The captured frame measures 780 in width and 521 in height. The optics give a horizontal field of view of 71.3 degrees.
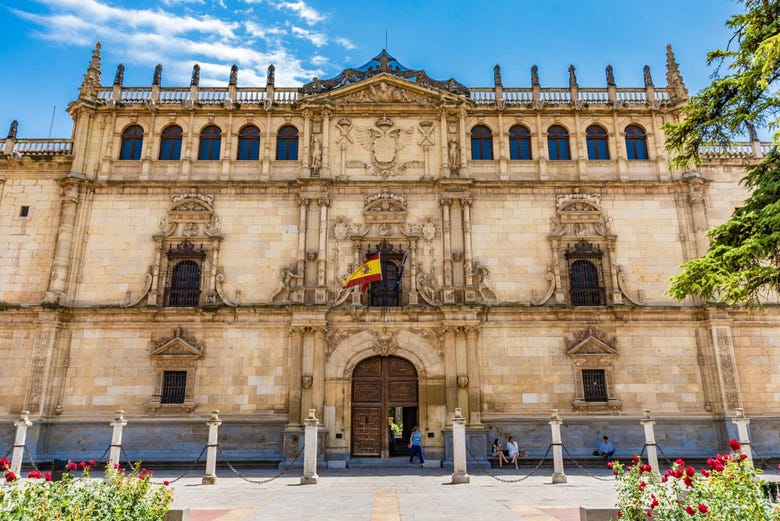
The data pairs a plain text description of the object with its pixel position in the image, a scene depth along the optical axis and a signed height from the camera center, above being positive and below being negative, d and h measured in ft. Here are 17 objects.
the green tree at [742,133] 41.96 +22.81
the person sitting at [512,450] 69.26 -5.15
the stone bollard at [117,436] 56.65 -2.74
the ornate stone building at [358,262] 74.49 +19.52
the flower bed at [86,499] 22.35 -3.99
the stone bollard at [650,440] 55.98 -3.22
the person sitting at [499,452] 69.67 -5.52
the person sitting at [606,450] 70.44 -5.25
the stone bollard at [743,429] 56.65 -2.12
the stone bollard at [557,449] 56.65 -4.22
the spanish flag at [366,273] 74.28 +17.89
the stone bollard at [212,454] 57.82 -4.71
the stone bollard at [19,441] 57.93 -3.32
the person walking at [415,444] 70.95 -4.49
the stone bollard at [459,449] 56.49 -4.15
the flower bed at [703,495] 22.26 -3.76
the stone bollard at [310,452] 56.85 -4.47
